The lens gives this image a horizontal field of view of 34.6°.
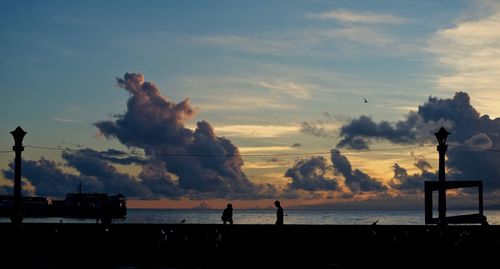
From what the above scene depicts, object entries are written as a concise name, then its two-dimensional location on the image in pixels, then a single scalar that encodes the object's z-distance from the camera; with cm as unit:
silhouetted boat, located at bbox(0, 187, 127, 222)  18912
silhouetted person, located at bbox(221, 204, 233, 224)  3544
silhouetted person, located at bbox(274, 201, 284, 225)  3447
